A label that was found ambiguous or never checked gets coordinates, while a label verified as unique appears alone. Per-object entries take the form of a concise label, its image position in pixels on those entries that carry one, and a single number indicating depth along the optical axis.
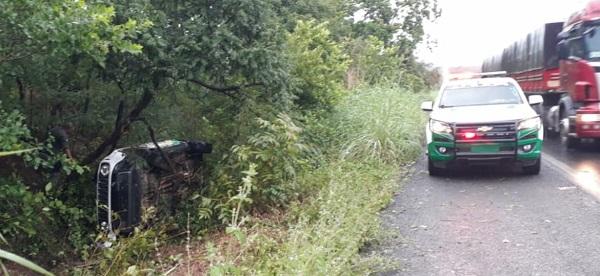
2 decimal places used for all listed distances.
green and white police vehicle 9.75
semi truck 12.55
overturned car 7.17
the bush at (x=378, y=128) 11.42
